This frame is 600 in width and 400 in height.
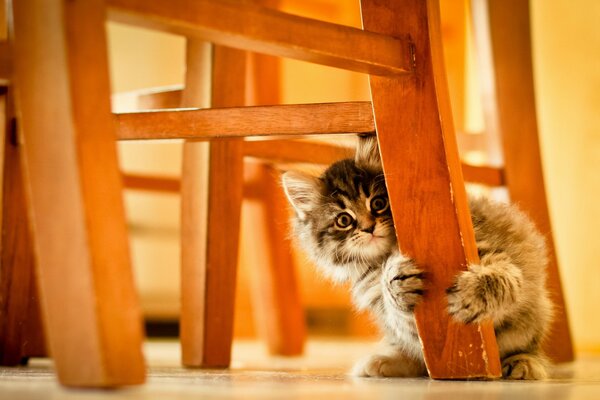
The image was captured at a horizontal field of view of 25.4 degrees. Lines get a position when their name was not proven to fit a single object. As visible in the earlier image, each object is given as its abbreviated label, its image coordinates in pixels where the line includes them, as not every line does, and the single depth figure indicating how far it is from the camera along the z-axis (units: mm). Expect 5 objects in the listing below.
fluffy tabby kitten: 948
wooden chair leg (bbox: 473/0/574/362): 1255
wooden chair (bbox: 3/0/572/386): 789
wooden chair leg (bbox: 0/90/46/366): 1138
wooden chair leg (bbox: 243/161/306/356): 1438
